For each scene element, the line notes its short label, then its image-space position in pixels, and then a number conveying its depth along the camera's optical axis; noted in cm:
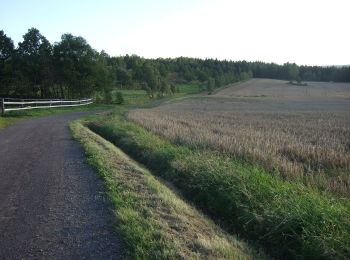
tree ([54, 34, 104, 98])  6038
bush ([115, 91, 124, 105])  6469
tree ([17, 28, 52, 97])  5709
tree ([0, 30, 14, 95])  5632
